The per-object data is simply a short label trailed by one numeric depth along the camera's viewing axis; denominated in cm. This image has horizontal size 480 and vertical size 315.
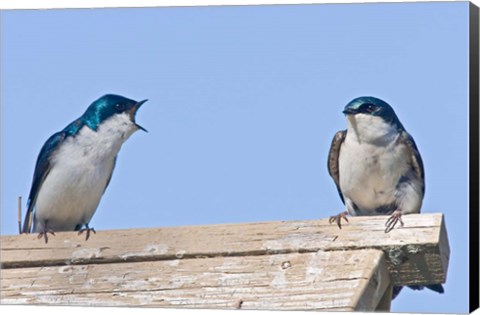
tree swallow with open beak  927
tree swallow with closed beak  853
